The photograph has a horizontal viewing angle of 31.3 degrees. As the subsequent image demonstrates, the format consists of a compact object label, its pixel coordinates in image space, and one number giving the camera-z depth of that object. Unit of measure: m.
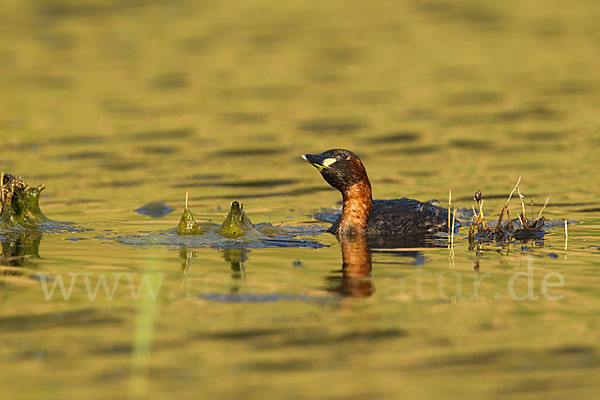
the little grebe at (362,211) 12.95
